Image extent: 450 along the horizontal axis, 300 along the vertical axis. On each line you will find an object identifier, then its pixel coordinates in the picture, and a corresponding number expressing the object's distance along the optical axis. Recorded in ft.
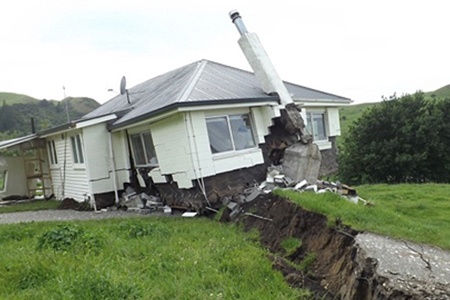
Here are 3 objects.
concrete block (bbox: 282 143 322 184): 32.53
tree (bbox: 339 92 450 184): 44.95
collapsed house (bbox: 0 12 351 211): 30.48
